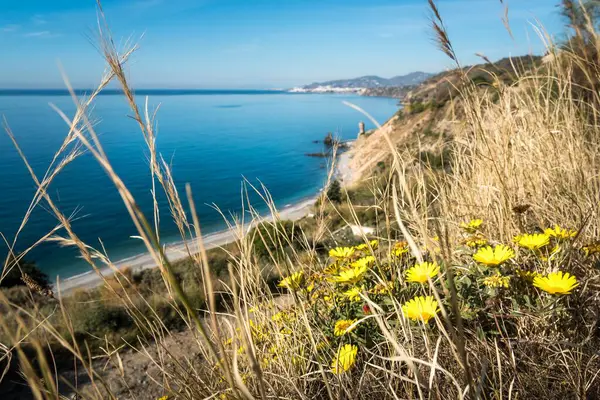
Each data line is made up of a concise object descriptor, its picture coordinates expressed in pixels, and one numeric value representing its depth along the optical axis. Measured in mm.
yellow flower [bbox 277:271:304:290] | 1009
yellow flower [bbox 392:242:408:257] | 1247
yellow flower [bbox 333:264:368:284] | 1052
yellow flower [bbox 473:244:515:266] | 937
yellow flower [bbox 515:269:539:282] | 995
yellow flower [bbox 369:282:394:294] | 1086
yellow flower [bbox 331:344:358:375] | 875
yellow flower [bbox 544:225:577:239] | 1064
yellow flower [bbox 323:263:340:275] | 1234
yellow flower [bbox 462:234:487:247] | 1162
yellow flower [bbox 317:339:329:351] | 1029
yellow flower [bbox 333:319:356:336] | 1011
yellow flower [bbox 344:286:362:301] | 1043
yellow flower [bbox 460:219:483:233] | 1232
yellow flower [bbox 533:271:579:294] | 845
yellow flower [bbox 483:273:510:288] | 958
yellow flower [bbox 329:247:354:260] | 1227
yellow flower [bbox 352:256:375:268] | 1108
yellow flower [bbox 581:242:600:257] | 1048
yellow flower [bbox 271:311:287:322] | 1210
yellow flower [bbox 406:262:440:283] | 840
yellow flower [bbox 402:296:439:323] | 809
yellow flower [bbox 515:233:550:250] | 998
